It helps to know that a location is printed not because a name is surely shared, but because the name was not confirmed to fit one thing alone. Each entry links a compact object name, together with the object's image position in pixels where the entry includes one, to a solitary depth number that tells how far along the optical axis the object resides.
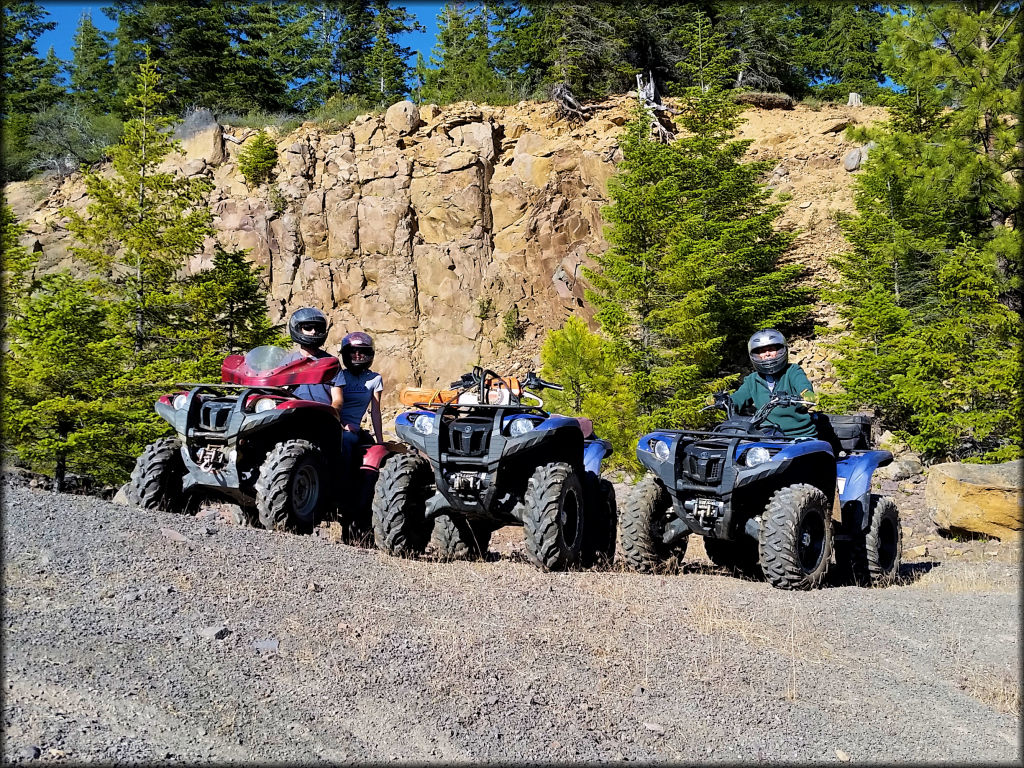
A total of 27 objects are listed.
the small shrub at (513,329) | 34.25
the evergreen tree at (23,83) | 44.62
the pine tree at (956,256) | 17.55
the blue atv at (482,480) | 7.57
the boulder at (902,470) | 19.20
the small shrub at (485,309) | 34.97
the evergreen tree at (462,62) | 41.19
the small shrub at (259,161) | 38.06
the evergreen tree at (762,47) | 42.41
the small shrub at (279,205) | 37.34
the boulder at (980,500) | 12.90
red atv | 7.60
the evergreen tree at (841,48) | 45.56
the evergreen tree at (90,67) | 48.66
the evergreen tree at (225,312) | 19.87
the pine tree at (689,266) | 24.44
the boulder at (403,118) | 37.69
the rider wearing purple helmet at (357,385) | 9.44
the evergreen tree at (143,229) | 19.91
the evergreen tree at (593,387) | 23.81
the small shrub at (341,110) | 39.72
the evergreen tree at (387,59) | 44.69
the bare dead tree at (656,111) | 37.41
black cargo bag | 9.05
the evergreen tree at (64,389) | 16.77
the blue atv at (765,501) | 7.62
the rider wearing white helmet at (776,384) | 8.32
